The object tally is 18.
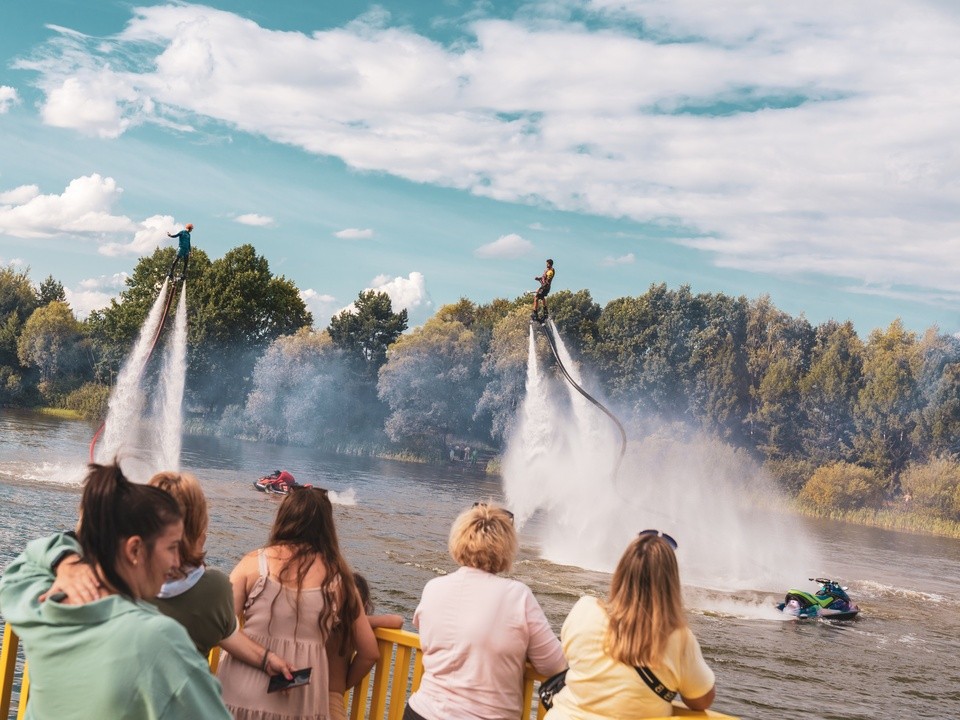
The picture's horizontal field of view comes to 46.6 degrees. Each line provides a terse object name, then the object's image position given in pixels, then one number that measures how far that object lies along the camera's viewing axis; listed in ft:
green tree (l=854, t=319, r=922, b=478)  240.12
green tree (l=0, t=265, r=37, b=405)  277.23
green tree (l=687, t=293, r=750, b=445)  256.52
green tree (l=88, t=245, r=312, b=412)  283.38
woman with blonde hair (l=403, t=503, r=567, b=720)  15.79
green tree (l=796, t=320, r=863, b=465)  246.68
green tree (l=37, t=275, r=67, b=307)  328.08
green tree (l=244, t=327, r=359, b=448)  266.36
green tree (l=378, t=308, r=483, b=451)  258.78
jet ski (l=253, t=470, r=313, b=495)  123.85
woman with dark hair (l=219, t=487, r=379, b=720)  16.22
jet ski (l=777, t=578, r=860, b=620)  86.43
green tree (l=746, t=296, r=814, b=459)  251.39
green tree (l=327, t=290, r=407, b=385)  288.10
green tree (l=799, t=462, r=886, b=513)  216.74
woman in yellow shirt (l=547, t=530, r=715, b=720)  14.29
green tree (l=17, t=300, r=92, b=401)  284.00
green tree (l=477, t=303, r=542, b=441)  252.42
